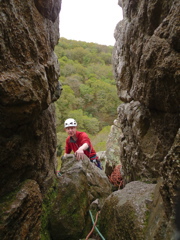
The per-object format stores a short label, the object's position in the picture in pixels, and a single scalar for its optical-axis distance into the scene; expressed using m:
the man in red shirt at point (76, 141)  6.05
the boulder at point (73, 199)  3.82
